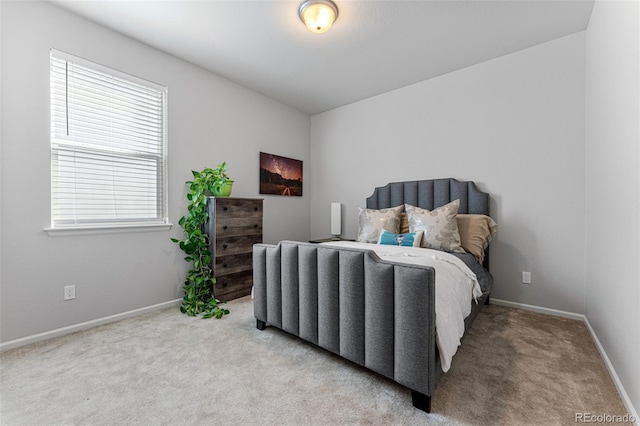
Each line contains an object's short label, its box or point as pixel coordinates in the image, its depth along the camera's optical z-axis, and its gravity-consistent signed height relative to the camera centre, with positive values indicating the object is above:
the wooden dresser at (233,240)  2.97 -0.32
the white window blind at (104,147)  2.25 +0.60
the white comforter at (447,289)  1.43 -0.50
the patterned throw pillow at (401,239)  2.60 -0.26
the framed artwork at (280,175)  3.94 +0.56
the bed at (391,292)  1.36 -0.50
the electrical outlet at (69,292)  2.25 -0.65
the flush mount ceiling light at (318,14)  2.08 +1.55
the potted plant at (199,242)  2.86 -0.32
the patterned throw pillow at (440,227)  2.59 -0.16
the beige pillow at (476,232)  2.68 -0.21
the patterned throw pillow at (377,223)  2.97 -0.13
